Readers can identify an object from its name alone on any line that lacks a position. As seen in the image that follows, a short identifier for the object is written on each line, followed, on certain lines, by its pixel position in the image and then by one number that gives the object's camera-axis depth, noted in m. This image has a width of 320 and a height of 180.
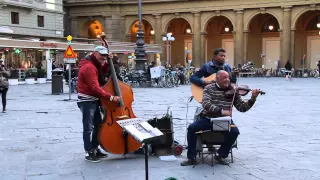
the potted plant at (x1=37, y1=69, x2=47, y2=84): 32.65
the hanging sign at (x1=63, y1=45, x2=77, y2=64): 16.95
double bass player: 6.59
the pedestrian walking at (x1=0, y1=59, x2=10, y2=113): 12.80
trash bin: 20.11
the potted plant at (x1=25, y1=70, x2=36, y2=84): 31.73
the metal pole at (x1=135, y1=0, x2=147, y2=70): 24.59
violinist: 6.35
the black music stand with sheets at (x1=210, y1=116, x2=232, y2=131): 6.18
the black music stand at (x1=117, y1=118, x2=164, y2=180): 4.27
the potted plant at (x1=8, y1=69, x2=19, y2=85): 29.88
